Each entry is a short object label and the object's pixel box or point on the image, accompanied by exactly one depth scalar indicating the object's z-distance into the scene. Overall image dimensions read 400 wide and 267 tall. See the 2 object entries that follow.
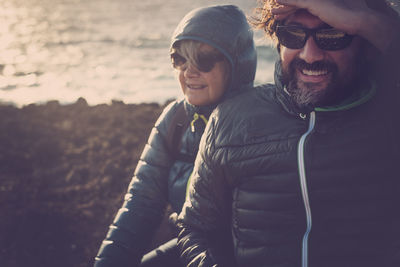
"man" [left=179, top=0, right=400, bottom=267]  1.09
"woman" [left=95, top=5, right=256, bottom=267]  1.44
